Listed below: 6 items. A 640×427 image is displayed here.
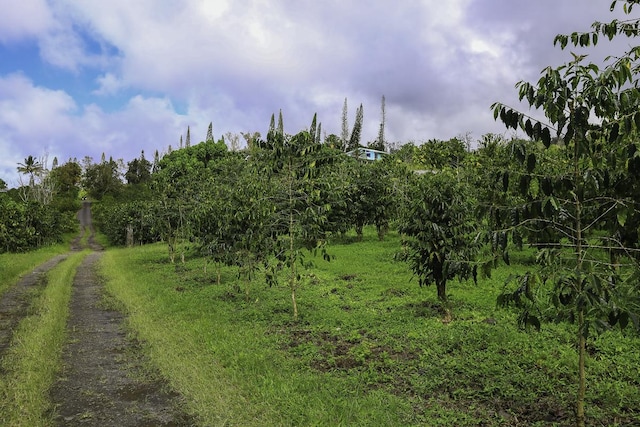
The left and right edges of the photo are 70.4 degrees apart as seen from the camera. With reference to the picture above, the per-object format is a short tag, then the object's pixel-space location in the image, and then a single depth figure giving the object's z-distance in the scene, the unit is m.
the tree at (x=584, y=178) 2.83
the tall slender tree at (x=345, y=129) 66.91
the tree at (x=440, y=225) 7.46
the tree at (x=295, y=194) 7.77
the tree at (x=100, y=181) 67.56
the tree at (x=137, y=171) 73.69
